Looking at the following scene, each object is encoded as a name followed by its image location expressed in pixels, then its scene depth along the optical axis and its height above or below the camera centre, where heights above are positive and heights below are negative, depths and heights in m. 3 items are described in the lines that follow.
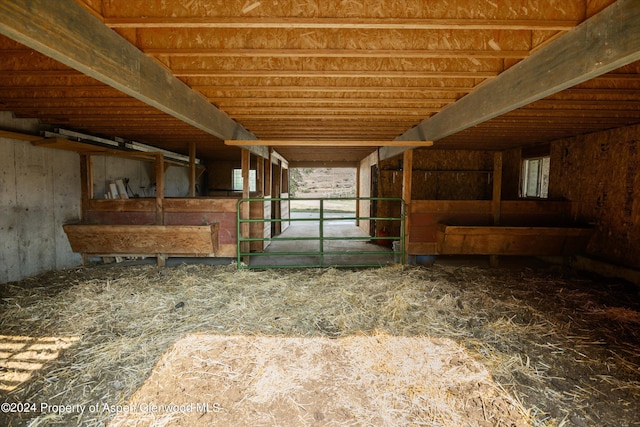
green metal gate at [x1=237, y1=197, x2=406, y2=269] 4.91 -1.09
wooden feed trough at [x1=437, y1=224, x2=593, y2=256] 4.85 -0.74
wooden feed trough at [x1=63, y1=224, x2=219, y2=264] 4.74 -0.82
